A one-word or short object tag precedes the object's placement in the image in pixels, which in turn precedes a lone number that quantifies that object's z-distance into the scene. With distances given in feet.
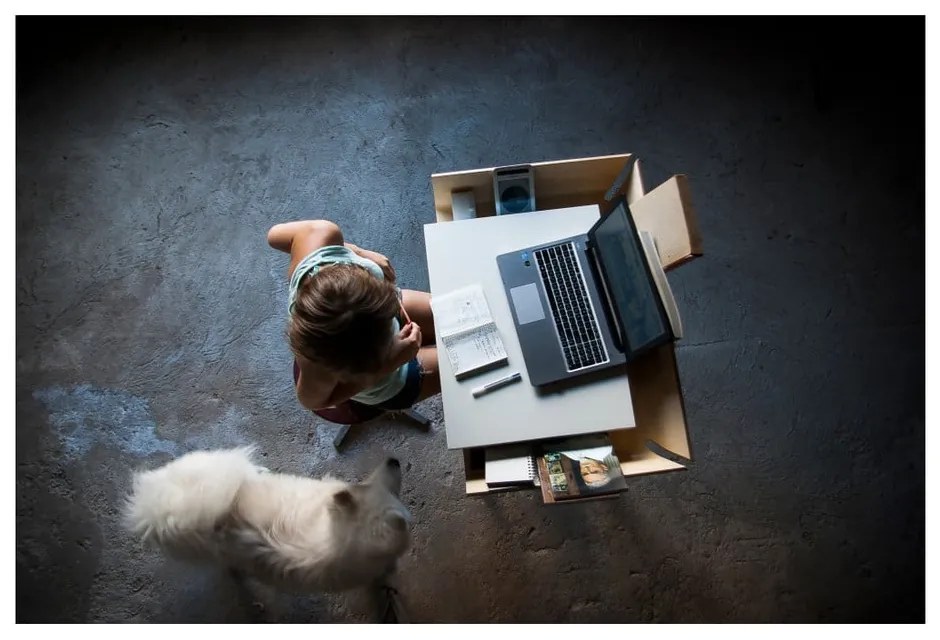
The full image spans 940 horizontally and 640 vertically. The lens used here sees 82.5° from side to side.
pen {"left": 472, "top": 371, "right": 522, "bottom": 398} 4.74
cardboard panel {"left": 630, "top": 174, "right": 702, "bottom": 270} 4.25
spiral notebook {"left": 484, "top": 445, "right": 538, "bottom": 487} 4.59
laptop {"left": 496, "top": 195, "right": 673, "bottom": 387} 4.43
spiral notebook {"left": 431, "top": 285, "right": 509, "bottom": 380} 4.78
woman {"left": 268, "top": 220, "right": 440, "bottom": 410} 3.70
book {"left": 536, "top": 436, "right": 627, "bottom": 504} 4.44
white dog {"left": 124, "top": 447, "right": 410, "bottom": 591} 4.57
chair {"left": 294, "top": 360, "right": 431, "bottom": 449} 5.26
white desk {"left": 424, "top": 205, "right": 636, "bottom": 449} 4.67
